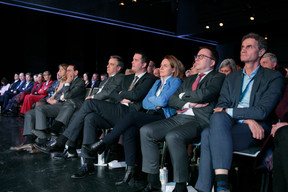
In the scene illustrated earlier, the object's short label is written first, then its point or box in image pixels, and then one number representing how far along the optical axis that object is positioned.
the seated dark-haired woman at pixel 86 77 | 10.42
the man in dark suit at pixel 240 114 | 1.77
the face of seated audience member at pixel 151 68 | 4.73
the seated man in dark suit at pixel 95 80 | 9.99
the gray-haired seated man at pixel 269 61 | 3.21
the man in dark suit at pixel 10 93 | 8.49
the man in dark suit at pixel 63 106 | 3.54
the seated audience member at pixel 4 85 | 9.58
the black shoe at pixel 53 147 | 3.06
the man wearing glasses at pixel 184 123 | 2.04
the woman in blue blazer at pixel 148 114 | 2.50
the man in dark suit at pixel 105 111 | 2.88
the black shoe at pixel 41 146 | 3.18
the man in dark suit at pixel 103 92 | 2.98
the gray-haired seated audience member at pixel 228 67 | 3.28
